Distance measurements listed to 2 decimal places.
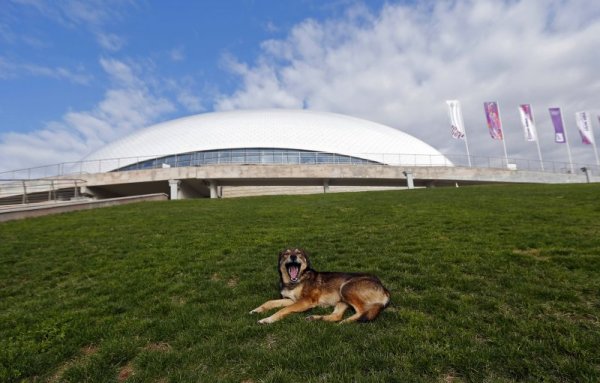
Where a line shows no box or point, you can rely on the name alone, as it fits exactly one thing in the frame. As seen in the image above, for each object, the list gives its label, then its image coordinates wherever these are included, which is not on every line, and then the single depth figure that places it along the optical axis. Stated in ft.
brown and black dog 14.47
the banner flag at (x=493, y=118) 127.21
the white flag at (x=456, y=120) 128.91
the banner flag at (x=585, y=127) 131.54
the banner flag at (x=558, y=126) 130.93
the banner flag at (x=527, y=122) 130.31
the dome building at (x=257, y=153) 110.42
